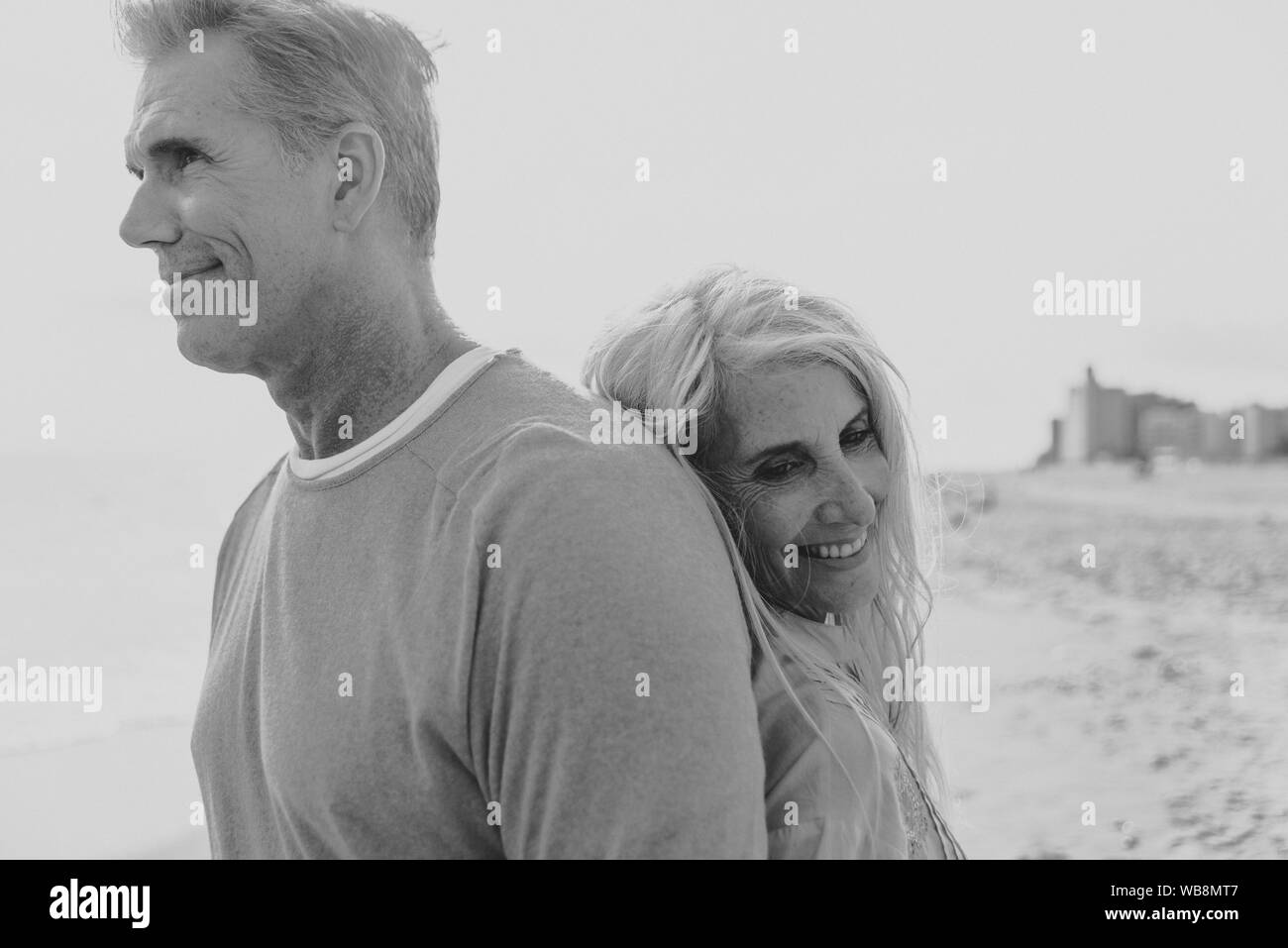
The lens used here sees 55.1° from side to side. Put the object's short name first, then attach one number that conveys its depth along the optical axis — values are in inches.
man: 38.4
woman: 48.7
